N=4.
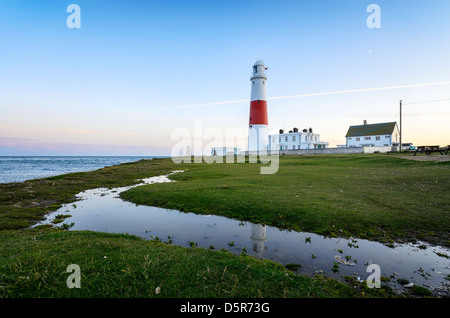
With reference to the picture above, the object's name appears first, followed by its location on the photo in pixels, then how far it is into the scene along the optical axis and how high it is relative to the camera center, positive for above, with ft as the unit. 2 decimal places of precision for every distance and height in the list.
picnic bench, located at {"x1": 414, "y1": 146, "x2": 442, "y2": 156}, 132.26 +1.63
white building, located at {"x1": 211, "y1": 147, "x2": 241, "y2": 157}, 353.51 +2.88
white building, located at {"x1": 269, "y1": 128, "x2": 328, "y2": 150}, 320.29 +18.04
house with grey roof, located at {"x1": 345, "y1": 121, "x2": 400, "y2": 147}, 278.26 +22.44
